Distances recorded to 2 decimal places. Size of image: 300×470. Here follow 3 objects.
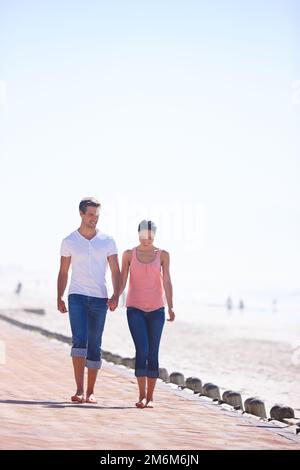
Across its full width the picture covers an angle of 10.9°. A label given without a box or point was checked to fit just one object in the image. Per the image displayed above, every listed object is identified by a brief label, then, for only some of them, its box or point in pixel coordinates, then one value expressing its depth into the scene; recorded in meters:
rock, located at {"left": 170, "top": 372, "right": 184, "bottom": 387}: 20.17
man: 15.31
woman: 15.50
